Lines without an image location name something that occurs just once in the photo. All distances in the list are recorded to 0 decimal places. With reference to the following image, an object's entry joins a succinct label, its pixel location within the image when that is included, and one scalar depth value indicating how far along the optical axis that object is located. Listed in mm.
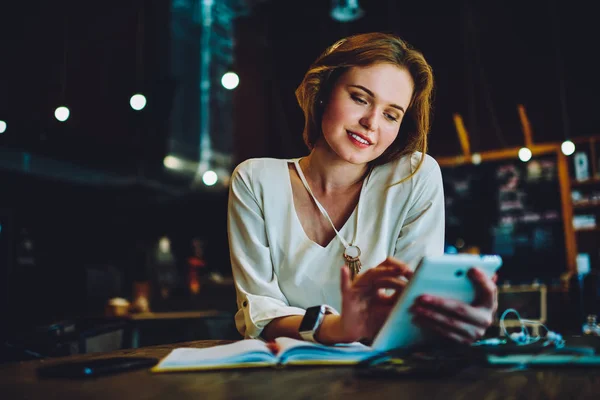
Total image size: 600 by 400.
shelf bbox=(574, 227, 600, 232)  5867
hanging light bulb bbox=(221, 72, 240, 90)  4031
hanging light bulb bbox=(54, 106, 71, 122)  4164
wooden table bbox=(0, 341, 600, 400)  615
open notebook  817
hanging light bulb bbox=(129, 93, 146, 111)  4152
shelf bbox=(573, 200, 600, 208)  5836
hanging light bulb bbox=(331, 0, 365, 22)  5555
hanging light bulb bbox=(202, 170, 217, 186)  5559
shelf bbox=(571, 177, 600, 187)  5821
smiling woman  1370
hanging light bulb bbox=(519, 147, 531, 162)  5016
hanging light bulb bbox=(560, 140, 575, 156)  4801
